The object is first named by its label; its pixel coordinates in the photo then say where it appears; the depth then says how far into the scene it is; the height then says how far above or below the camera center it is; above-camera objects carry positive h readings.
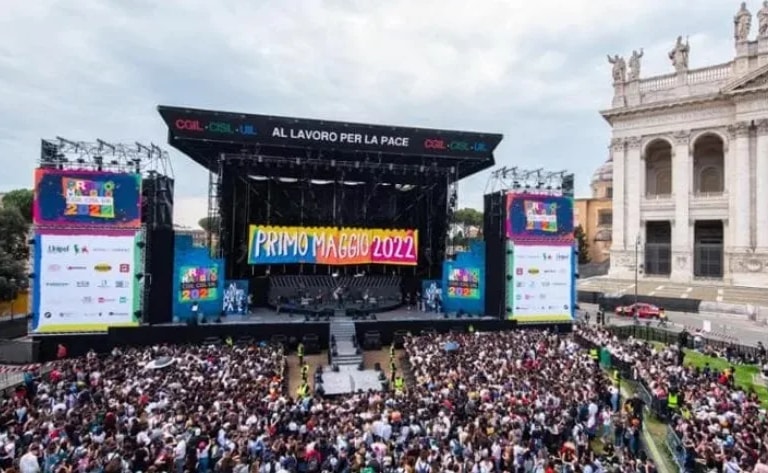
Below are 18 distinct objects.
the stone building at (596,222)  66.50 +4.82
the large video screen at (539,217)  28.77 +2.33
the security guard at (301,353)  22.33 -4.84
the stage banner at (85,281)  22.25 -1.56
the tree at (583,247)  65.75 +1.25
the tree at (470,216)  89.81 +7.42
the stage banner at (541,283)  28.77 -1.69
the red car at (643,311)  33.28 -3.82
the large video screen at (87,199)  22.33 +2.41
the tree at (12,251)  30.06 -0.25
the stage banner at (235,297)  28.27 -2.78
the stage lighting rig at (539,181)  28.78 +4.59
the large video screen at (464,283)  29.38 -1.78
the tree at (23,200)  43.84 +4.36
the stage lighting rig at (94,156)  22.42 +4.47
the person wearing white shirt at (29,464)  9.14 -4.15
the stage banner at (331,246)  29.67 +0.43
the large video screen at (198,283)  25.30 -1.80
